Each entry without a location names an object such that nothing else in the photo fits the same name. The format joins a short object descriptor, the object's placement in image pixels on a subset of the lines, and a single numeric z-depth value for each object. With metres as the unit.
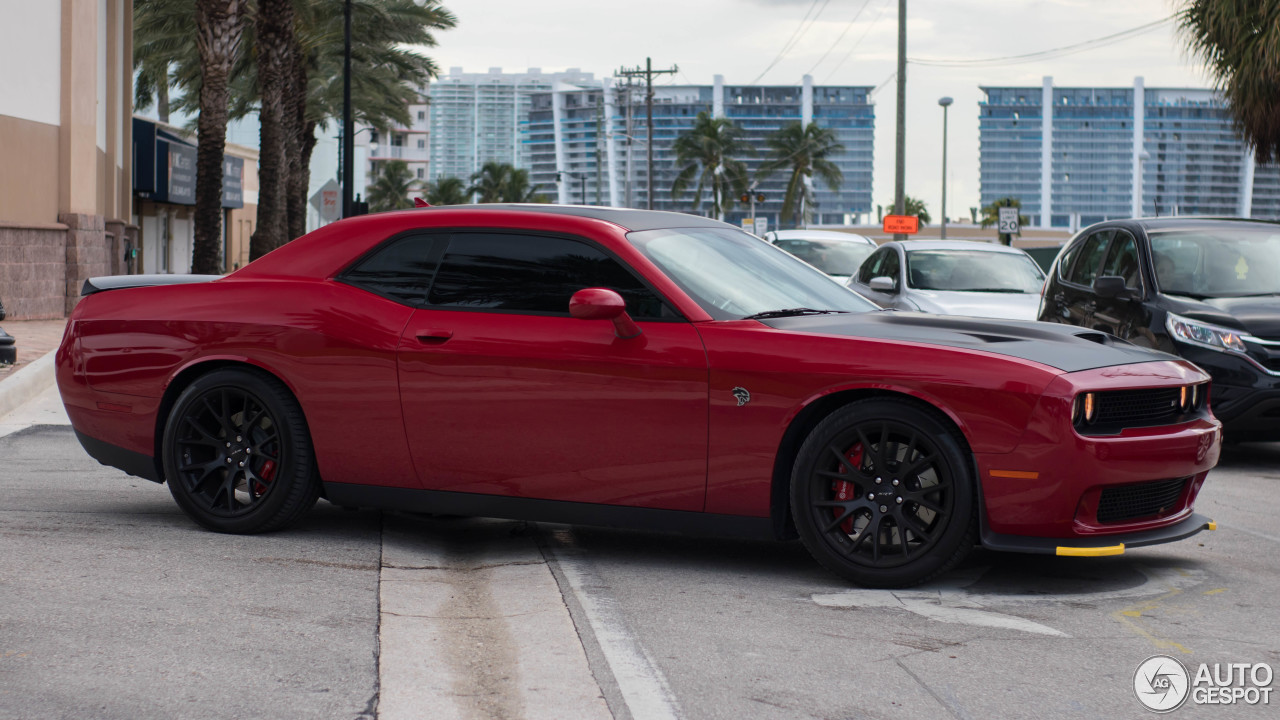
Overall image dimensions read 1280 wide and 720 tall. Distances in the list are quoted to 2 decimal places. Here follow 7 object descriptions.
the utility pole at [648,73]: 67.86
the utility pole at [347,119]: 30.70
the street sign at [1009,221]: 37.34
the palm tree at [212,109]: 24.20
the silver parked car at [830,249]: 18.20
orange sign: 35.86
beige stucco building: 21.59
